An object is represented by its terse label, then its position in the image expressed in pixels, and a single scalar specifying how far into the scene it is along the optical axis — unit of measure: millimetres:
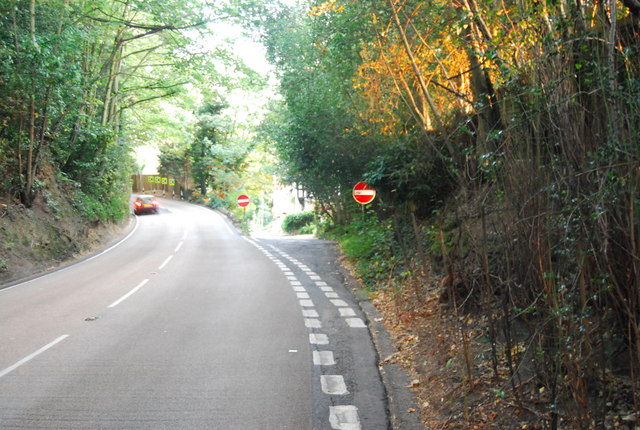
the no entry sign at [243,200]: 35581
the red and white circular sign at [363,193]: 15664
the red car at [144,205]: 47094
